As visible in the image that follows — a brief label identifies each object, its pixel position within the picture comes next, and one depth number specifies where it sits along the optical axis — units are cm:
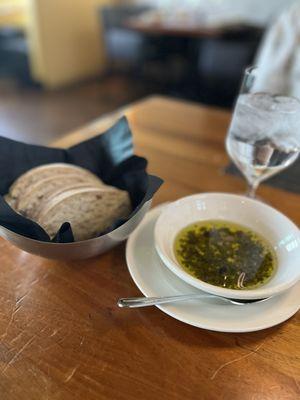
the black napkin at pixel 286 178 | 78
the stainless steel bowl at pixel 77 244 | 46
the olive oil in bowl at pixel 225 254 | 49
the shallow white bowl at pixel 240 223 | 44
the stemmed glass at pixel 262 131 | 59
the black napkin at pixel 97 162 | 49
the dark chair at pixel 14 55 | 314
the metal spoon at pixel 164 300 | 45
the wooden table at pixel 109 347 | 39
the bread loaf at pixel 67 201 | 51
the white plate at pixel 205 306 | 44
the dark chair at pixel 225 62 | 246
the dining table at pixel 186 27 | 262
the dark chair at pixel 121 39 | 296
